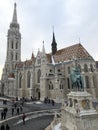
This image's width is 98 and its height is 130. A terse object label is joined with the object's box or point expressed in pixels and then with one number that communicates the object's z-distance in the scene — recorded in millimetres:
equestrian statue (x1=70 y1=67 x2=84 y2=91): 10058
